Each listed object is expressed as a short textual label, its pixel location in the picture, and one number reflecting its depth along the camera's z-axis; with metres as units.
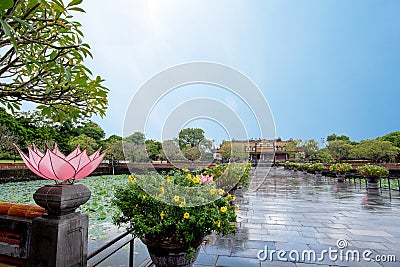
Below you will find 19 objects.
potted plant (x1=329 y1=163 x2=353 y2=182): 12.85
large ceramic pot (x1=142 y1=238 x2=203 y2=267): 2.27
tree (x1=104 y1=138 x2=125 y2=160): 29.19
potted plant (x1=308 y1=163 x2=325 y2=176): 18.20
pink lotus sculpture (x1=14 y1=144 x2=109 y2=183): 1.37
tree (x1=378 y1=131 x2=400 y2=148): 36.00
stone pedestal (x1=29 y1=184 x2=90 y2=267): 1.34
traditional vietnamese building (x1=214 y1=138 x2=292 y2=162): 48.89
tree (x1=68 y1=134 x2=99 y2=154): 29.14
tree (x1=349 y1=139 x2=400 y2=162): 29.95
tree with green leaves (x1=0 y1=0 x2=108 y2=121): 1.83
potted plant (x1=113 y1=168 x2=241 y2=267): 2.21
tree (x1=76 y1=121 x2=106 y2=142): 37.12
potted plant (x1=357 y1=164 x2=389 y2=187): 9.10
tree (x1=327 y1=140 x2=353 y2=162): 36.47
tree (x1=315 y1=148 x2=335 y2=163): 34.07
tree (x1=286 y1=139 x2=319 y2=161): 39.36
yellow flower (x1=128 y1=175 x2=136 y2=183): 2.51
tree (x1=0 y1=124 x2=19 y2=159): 21.22
